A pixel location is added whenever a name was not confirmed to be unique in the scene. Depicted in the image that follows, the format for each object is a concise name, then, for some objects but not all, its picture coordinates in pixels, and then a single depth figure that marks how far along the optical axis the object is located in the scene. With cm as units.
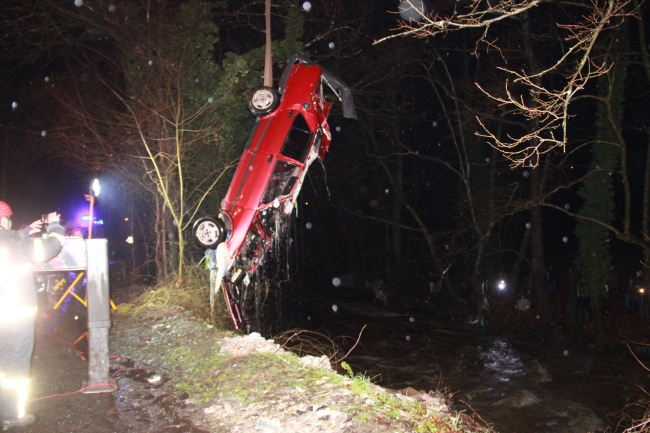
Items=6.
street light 577
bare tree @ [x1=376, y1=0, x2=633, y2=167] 423
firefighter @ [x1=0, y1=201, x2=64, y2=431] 400
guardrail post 467
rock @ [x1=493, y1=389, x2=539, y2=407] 829
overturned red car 805
